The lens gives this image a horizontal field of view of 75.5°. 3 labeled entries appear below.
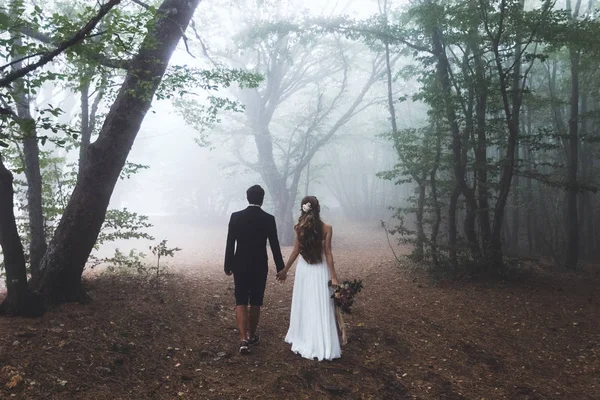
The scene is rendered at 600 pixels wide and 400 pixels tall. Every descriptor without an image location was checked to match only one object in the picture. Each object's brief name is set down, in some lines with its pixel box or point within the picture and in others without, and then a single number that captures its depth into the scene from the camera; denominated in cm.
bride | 491
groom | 502
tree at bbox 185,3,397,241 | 1948
